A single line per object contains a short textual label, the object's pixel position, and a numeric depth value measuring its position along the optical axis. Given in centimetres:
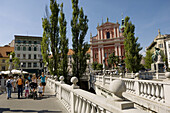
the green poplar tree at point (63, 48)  1877
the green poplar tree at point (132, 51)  2070
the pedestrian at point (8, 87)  873
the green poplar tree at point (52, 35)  1980
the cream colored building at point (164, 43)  4772
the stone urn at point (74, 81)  477
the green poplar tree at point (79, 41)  1940
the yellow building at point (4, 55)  4636
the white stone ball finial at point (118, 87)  214
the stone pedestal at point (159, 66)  1643
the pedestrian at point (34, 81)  921
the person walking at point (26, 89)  918
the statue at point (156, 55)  1851
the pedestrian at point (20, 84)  923
